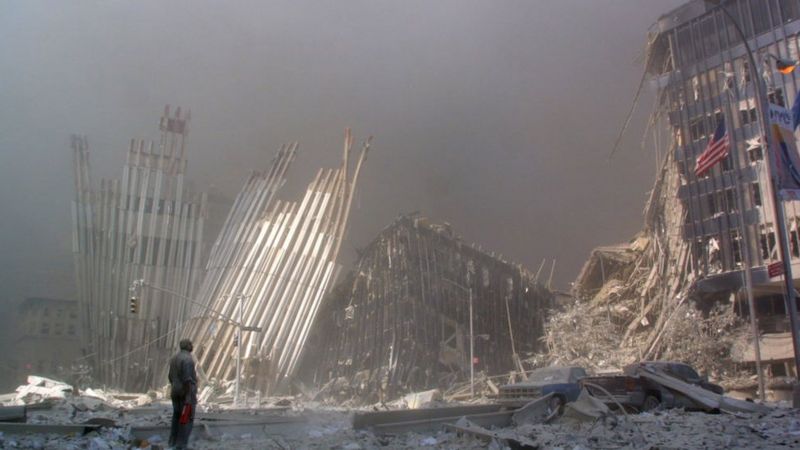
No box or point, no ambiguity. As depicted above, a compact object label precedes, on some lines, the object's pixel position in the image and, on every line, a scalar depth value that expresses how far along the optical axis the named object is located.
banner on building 17.67
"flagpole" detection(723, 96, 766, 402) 35.74
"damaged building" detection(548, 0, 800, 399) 34.62
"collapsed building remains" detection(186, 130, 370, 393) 36.78
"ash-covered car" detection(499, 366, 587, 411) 16.22
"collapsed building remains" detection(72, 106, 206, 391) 38.34
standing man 10.71
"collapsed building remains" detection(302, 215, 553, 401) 39.41
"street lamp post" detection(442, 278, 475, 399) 35.59
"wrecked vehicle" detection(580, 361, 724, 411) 17.34
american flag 25.12
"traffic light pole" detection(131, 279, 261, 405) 30.27
